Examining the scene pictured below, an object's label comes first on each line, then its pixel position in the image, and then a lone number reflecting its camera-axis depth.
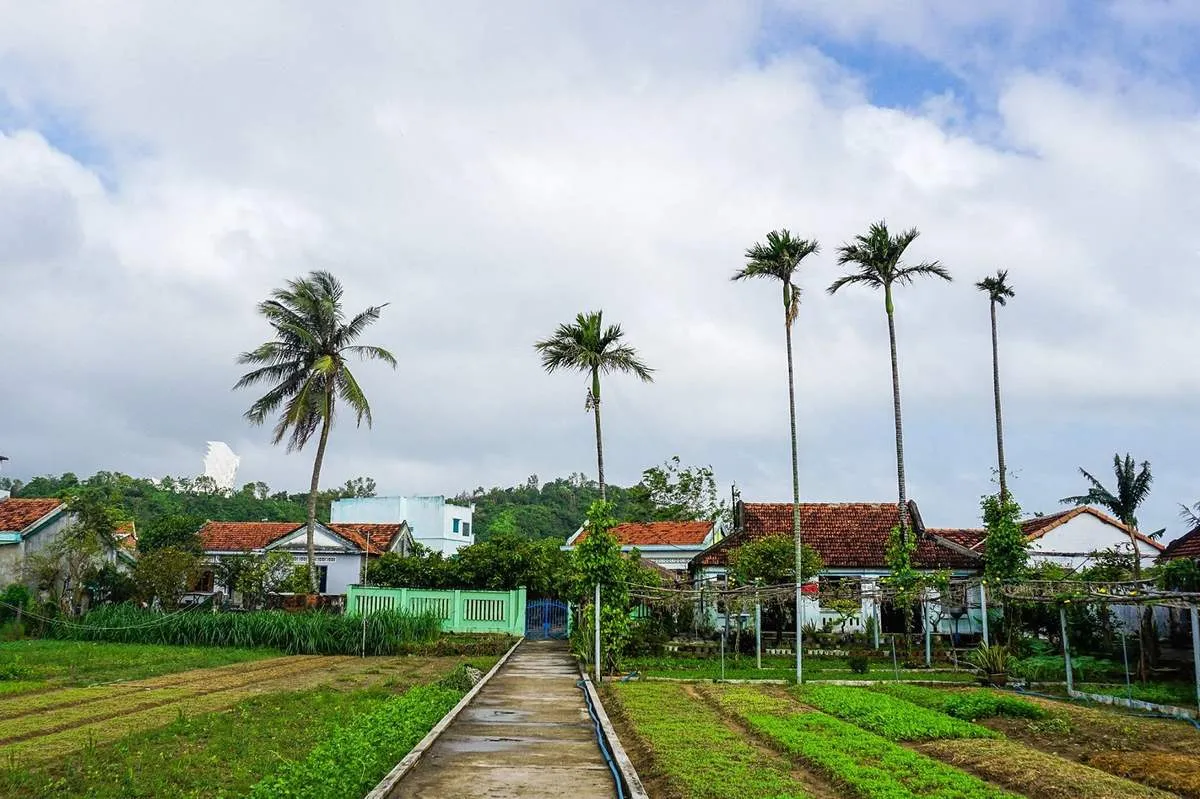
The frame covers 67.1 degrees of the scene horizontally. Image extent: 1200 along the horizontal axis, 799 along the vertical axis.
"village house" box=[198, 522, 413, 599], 40.62
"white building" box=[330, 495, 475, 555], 58.12
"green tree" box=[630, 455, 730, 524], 64.81
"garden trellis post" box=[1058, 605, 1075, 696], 19.30
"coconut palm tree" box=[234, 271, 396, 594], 35.22
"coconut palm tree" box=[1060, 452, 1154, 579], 36.56
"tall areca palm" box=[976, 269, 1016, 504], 38.03
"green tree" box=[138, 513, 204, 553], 41.47
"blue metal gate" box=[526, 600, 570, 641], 32.89
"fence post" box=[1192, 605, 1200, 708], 15.40
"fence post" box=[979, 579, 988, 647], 24.69
